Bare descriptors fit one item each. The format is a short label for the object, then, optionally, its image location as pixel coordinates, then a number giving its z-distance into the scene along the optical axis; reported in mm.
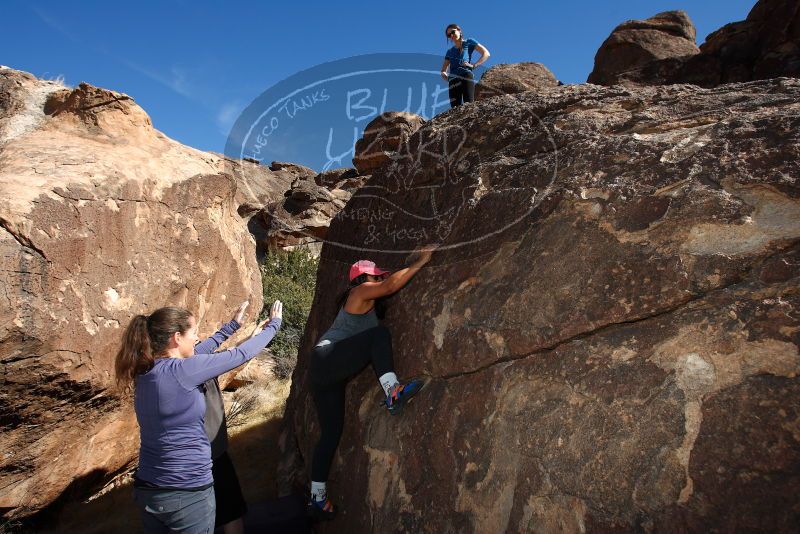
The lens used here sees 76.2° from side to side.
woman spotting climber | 2082
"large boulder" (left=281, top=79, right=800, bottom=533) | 1626
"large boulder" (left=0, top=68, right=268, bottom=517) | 3035
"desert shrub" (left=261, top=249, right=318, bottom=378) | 7793
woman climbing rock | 2535
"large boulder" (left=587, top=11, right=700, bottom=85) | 14180
